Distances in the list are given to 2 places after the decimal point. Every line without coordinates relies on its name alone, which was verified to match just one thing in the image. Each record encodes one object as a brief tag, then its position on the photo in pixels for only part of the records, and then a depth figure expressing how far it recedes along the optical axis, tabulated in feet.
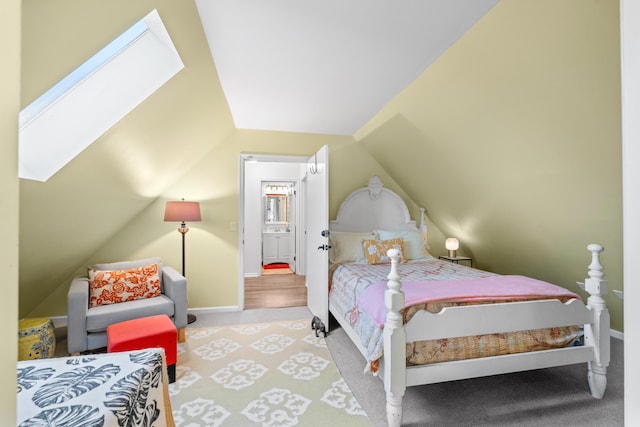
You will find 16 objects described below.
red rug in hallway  22.58
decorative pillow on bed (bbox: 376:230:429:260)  12.34
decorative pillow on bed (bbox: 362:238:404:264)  11.30
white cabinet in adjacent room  22.91
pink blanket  6.25
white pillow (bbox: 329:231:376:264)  11.71
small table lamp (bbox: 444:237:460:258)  13.08
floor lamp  10.61
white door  10.05
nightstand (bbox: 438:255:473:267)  13.00
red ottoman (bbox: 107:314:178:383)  6.70
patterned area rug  6.04
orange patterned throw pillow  8.94
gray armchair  7.72
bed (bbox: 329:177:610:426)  5.65
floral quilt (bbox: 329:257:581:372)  5.90
